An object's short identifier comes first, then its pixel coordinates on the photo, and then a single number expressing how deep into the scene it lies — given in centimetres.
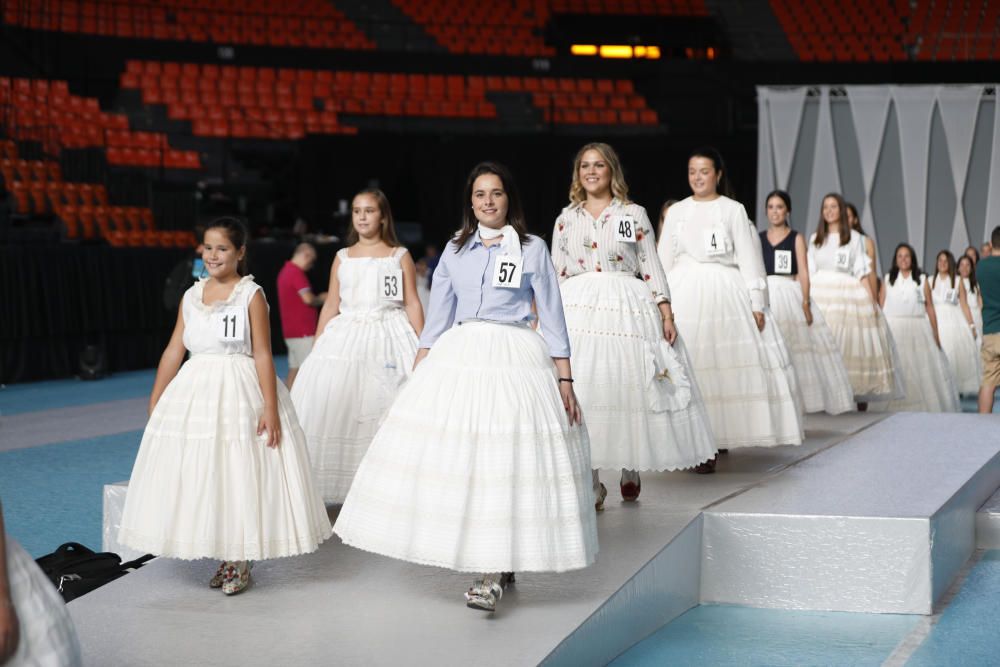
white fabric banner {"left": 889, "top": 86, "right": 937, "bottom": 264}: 1688
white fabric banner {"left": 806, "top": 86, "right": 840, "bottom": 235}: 1695
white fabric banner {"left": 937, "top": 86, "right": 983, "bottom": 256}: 1672
